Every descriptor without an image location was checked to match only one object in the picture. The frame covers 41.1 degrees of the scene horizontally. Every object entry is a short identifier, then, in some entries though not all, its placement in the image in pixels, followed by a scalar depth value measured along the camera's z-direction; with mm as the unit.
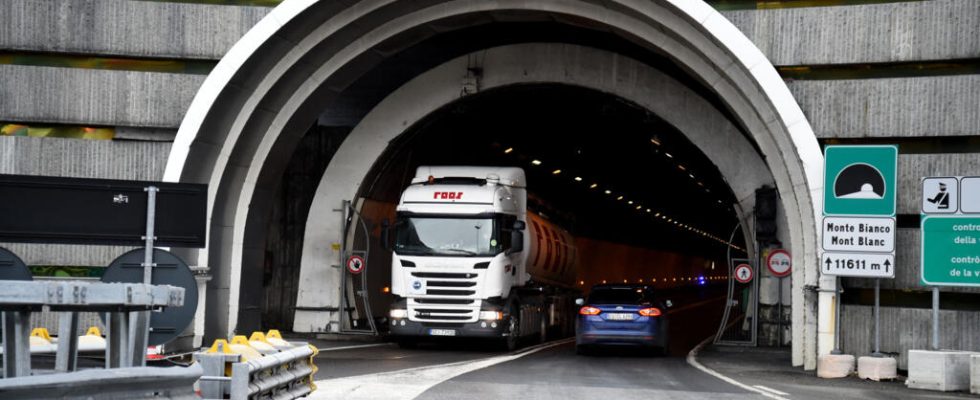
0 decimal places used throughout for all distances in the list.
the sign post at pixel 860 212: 20516
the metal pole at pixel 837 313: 21094
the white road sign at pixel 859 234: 20516
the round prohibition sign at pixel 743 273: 30250
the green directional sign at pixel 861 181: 20578
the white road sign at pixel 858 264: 20438
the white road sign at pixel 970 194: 19219
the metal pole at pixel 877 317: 20500
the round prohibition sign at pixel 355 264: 30484
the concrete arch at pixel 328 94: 21906
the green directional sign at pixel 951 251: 19234
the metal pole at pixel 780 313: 29953
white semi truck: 26094
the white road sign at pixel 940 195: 19391
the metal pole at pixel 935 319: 19297
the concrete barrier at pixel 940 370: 18688
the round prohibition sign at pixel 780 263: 28375
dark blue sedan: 25906
